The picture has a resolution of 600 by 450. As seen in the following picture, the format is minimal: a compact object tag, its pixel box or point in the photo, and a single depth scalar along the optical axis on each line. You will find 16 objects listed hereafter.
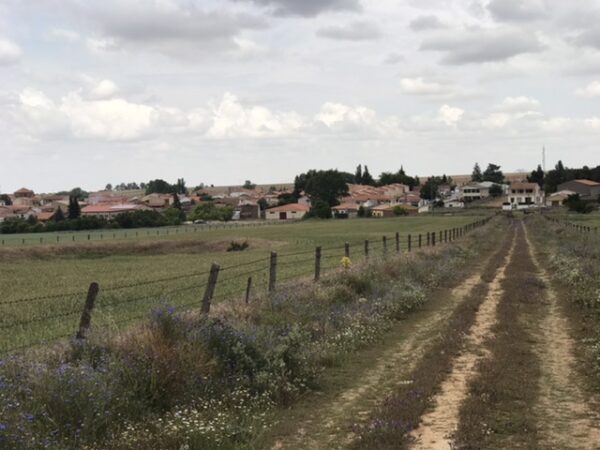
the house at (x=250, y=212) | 182.50
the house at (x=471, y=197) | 196.00
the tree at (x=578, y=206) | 107.62
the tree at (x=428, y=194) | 197.62
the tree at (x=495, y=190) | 194.65
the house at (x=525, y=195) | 177.00
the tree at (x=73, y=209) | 154.75
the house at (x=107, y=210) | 172.70
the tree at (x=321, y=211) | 145.88
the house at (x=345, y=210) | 152.35
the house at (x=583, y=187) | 177.38
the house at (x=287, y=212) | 172.88
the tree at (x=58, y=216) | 152.10
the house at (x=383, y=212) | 150.18
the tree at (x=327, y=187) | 177.62
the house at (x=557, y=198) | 168.74
